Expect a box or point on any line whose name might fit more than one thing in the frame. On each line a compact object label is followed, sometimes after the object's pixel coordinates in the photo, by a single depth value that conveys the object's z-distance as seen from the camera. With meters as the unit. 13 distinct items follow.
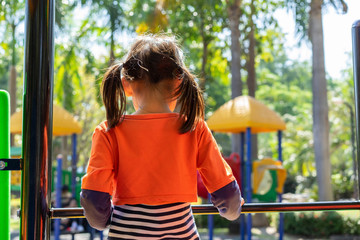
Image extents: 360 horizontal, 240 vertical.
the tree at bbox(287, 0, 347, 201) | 11.48
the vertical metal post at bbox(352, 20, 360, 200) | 1.77
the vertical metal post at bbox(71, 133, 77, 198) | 11.20
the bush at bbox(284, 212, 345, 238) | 10.91
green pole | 1.47
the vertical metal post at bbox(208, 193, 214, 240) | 8.91
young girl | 1.35
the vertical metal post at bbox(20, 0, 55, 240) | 1.38
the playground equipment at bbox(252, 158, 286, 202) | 9.34
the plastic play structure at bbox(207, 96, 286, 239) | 9.31
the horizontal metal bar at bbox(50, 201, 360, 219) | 1.50
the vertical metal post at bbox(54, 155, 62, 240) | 8.65
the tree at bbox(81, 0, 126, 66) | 14.70
